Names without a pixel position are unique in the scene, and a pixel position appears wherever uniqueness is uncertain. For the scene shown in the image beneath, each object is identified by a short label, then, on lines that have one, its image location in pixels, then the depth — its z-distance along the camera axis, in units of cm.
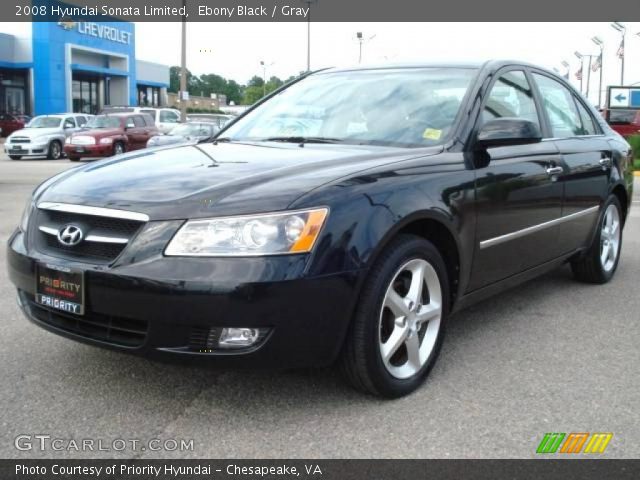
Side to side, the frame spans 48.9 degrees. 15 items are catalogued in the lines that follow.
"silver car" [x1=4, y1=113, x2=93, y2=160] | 2189
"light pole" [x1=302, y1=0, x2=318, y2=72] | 3692
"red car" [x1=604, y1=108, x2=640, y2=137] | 2647
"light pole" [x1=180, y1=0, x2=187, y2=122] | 2880
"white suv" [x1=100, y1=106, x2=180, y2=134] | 2555
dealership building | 3803
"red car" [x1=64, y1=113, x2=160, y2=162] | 2117
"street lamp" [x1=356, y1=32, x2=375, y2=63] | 4222
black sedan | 262
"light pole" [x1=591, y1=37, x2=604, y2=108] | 5575
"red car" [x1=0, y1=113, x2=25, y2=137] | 3192
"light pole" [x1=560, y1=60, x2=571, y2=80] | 8419
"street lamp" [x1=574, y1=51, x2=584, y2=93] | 7050
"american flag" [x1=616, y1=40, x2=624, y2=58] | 4850
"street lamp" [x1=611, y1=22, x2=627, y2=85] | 4659
